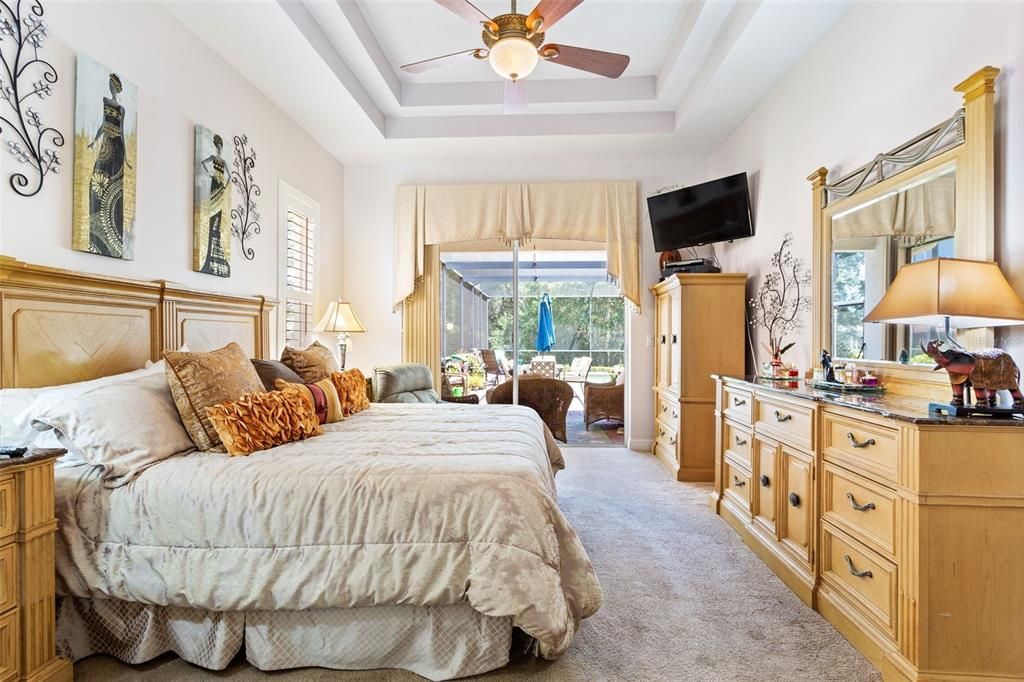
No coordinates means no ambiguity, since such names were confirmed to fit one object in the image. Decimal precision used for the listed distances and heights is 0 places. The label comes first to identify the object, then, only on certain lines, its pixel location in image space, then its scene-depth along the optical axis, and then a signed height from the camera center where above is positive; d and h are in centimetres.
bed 168 -72
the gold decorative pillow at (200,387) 208 -20
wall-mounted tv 423 +108
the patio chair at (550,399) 478 -54
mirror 214 +41
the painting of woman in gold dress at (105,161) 231 +82
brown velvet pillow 274 -18
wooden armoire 420 -9
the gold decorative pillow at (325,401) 273 -33
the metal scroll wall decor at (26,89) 200 +97
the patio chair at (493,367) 561 -29
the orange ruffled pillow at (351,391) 314 -32
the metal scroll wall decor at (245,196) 353 +99
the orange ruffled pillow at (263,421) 204 -34
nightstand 149 -68
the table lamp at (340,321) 436 +15
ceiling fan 247 +148
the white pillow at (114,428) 178 -31
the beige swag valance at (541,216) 517 +122
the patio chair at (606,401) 554 -65
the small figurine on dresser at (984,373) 165 -10
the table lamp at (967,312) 166 +9
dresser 159 -65
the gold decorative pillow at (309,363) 313 -15
